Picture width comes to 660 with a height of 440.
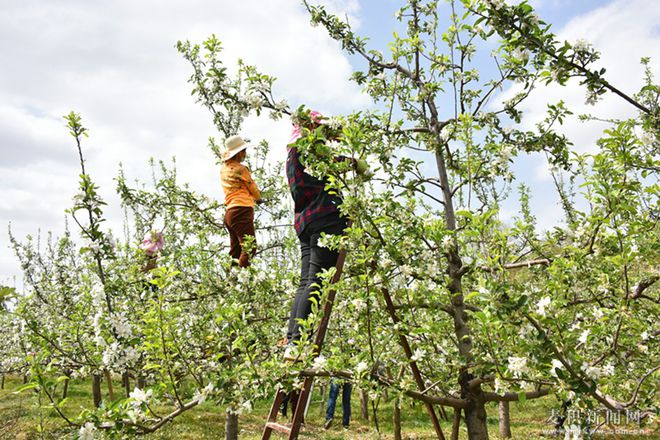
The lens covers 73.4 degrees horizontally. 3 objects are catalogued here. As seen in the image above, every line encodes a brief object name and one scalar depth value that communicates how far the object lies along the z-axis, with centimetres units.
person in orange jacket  554
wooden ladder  299
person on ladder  358
